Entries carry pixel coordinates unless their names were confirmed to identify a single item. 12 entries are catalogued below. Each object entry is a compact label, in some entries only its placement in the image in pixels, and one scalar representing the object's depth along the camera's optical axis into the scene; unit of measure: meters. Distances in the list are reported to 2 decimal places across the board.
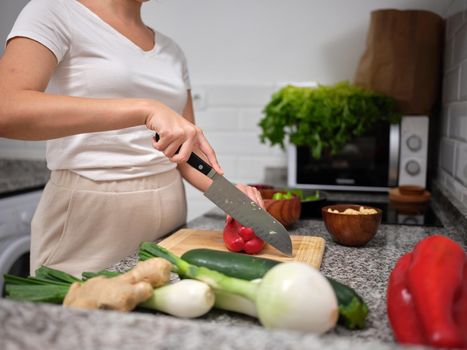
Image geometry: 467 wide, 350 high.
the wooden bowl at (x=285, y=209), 1.13
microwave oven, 1.71
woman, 0.99
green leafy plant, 1.65
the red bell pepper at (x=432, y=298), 0.48
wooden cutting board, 0.91
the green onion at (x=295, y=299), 0.52
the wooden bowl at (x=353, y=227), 0.98
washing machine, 1.55
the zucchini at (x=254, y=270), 0.59
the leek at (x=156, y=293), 0.60
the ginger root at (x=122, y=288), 0.57
